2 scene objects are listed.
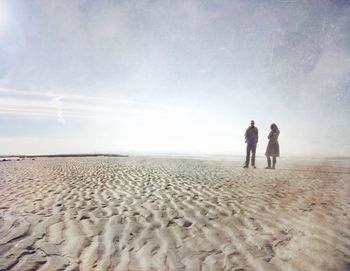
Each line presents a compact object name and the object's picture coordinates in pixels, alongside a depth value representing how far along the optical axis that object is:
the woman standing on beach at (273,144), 15.57
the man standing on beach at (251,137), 15.64
